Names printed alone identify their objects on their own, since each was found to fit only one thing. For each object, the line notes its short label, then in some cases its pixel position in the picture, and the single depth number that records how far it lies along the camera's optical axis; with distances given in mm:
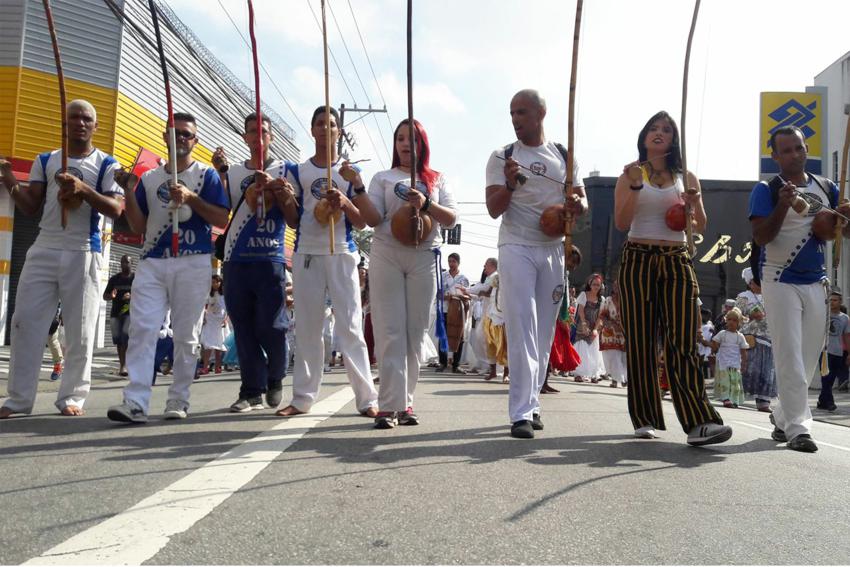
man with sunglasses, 5926
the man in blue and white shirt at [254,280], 6527
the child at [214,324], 15563
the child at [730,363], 12203
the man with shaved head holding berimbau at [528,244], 5367
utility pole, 40734
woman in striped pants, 5258
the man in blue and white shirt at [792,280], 5707
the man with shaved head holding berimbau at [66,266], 5988
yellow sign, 17797
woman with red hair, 5777
